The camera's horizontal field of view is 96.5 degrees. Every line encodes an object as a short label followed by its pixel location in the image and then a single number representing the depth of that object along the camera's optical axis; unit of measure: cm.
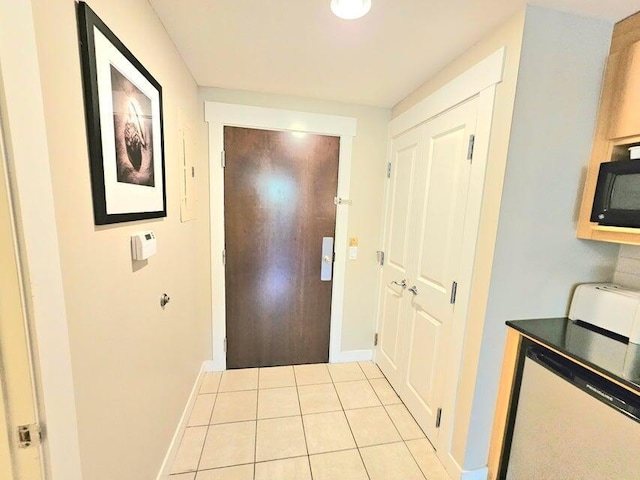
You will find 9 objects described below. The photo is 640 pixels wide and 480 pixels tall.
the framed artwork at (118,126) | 83
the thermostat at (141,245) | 110
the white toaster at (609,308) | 120
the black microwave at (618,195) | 113
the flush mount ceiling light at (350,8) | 108
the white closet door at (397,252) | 202
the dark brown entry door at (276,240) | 220
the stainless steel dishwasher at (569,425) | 96
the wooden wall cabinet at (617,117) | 114
